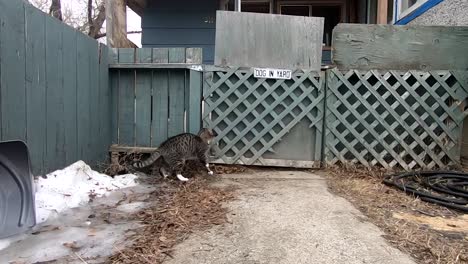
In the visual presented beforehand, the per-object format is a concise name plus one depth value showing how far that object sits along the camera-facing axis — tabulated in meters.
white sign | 4.96
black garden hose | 3.55
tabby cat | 4.51
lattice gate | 4.98
